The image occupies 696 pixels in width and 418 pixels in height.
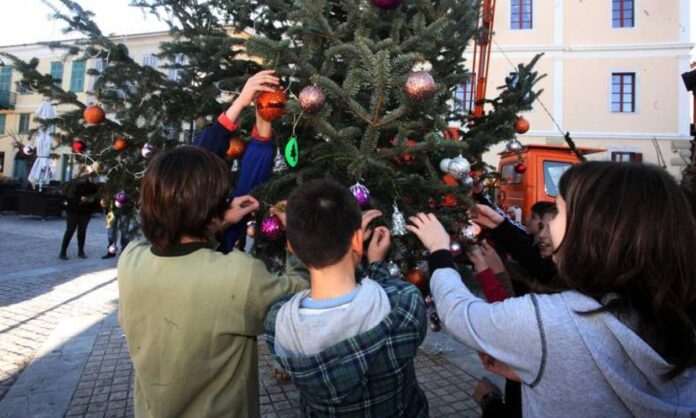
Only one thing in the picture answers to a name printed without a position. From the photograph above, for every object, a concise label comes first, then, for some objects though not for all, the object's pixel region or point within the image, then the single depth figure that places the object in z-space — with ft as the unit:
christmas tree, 6.70
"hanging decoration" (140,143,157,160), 9.20
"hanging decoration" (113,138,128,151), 9.75
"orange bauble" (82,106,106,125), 9.12
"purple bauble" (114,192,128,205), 10.05
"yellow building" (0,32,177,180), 79.71
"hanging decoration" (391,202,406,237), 6.79
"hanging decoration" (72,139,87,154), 9.87
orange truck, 24.71
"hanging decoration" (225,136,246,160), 8.48
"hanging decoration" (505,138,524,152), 12.80
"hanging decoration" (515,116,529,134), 10.83
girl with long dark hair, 3.53
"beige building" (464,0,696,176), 59.93
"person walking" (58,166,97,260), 28.68
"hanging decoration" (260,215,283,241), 6.43
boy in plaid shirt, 4.25
